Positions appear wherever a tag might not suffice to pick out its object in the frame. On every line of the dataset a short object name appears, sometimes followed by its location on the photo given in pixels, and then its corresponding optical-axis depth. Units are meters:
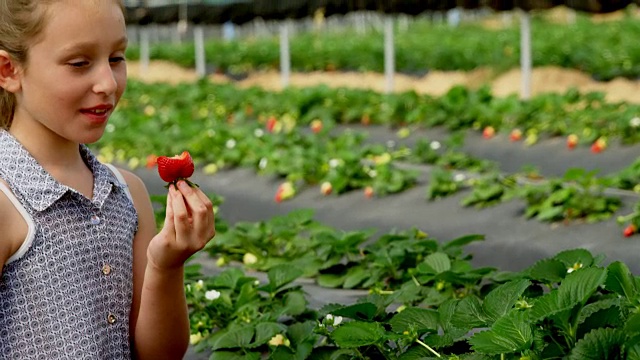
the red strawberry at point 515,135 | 7.93
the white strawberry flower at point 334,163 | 6.50
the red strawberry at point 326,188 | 6.25
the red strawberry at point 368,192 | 6.13
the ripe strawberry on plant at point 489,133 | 8.16
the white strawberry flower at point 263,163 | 6.98
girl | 2.08
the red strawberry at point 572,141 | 7.37
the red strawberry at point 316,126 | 8.74
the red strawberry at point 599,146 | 7.15
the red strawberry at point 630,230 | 4.68
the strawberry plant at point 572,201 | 5.04
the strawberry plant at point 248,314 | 2.81
